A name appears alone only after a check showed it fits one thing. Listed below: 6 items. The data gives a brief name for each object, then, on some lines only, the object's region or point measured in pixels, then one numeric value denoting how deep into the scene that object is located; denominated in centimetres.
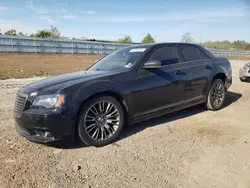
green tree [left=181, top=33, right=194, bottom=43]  6694
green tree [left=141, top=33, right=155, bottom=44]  5744
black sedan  315
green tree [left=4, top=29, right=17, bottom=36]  4162
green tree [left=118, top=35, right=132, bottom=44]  5563
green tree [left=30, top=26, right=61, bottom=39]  4222
